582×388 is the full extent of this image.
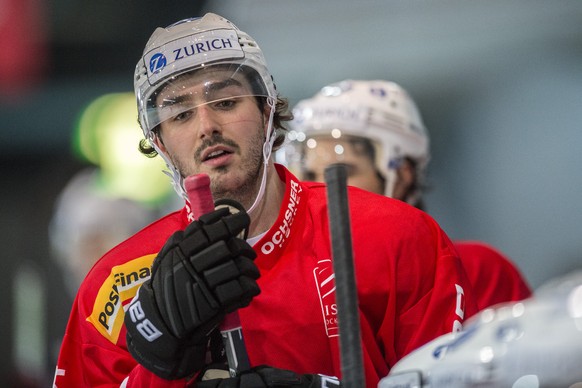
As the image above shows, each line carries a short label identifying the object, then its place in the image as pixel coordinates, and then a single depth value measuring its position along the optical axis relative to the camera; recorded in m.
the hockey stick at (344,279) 4.61
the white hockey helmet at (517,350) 3.96
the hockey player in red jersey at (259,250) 6.38
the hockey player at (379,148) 9.09
